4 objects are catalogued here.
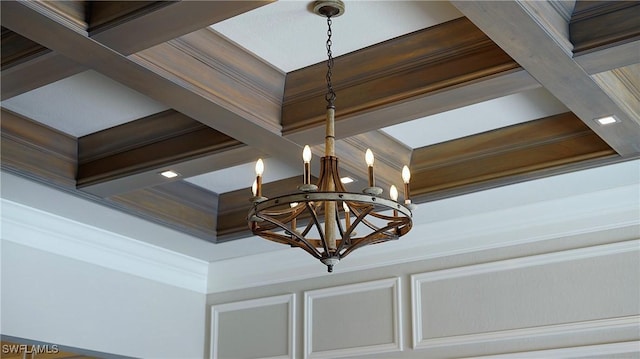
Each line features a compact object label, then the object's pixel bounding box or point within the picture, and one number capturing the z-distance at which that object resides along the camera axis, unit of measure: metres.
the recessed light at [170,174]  3.94
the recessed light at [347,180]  3.90
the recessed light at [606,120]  3.21
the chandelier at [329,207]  2.33
